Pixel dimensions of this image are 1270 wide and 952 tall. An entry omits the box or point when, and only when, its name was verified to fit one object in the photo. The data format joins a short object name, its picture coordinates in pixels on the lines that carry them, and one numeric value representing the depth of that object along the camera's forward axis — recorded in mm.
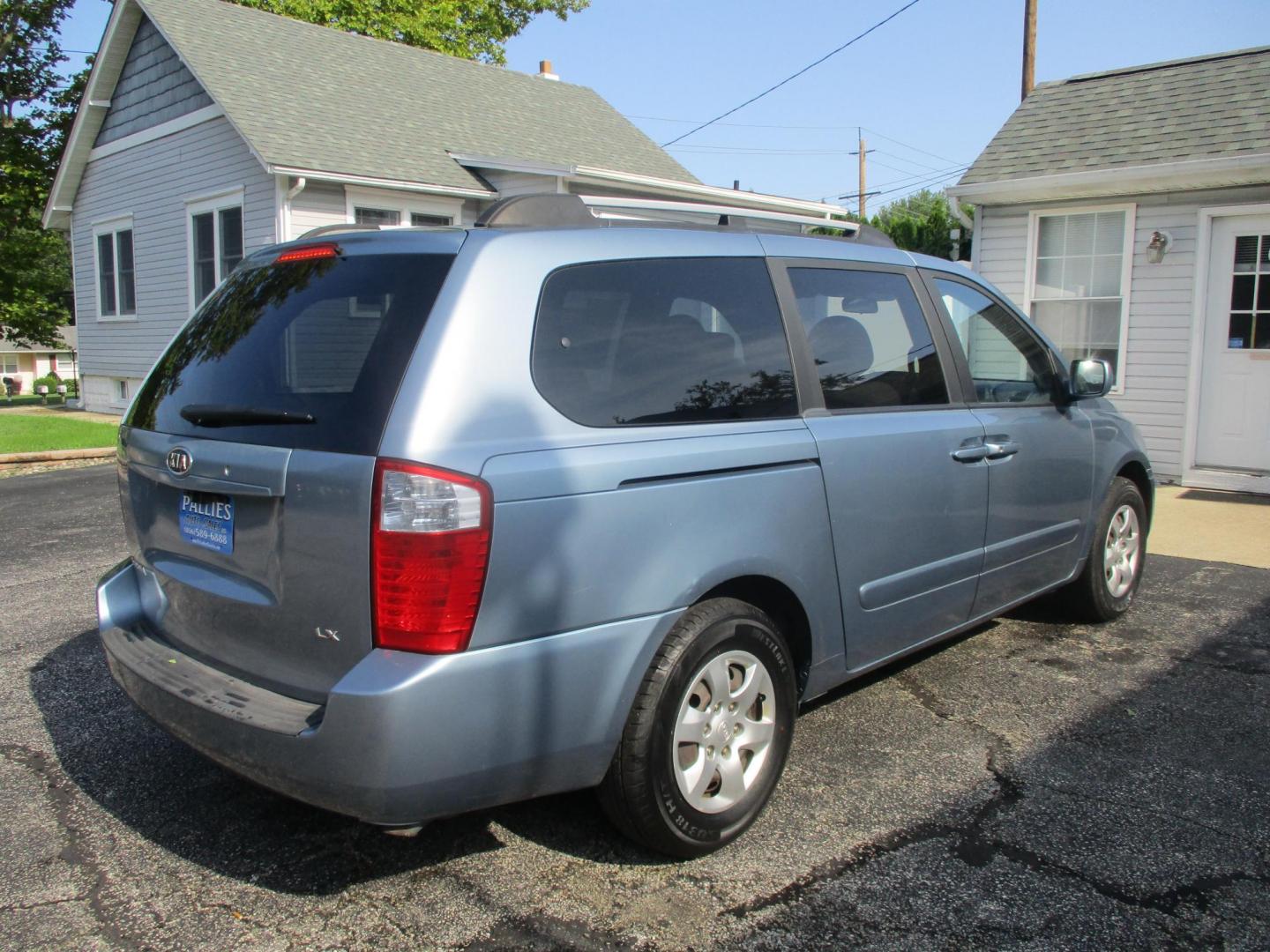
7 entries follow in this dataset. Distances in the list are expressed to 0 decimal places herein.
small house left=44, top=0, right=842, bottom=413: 13492
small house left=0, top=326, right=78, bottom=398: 82188
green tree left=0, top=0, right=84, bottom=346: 24078
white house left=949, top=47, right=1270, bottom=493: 8703
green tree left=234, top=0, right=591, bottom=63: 25000
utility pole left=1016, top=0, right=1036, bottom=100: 15703
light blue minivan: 2416
